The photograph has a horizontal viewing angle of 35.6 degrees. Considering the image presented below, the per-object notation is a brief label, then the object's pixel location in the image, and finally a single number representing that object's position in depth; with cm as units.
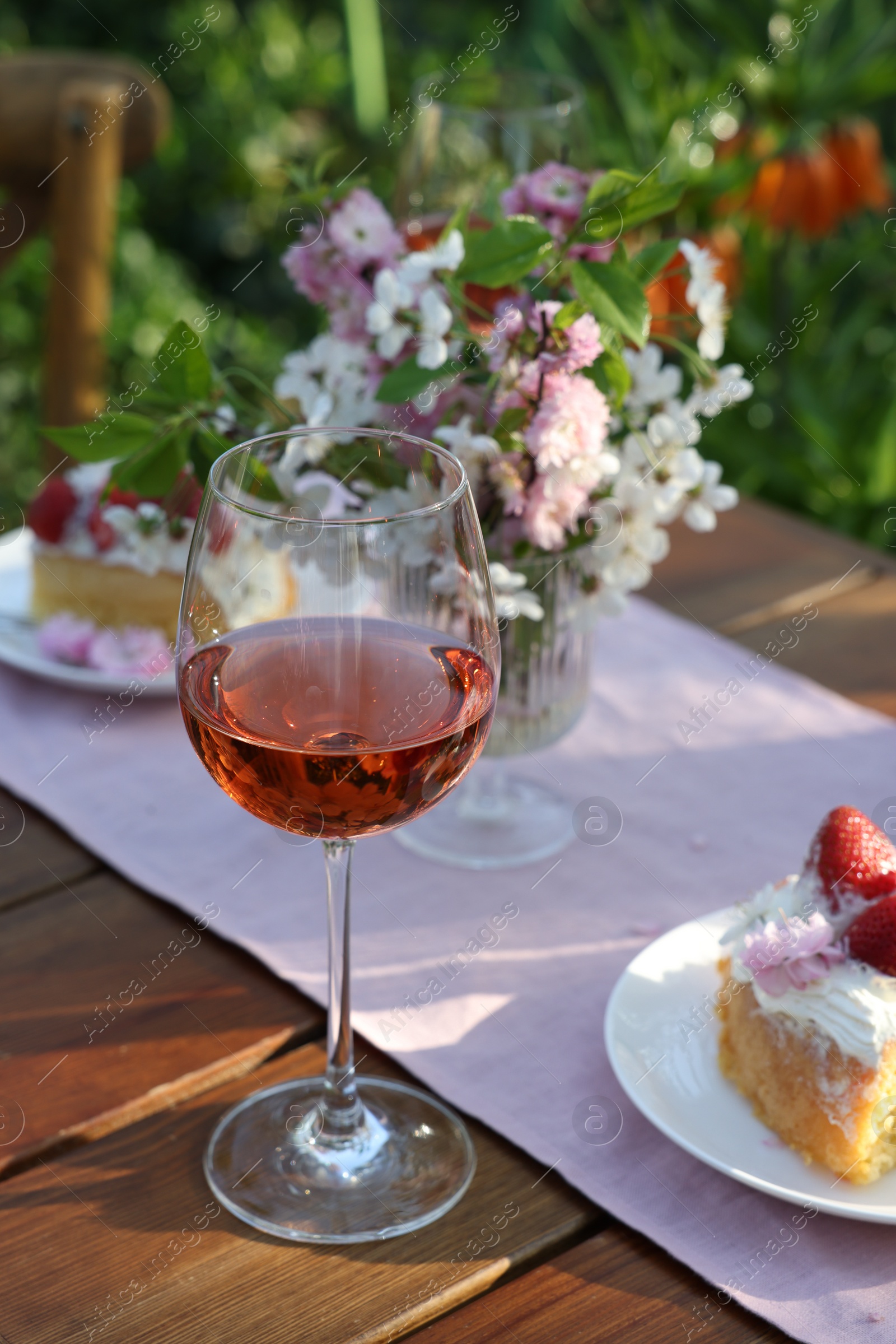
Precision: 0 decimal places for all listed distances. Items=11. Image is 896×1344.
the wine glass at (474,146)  118
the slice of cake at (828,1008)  70
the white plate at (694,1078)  68
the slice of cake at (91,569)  120
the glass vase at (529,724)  98
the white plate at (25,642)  113
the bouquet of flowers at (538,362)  85
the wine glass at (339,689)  64
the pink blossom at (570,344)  85
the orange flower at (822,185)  263
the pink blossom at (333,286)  96
